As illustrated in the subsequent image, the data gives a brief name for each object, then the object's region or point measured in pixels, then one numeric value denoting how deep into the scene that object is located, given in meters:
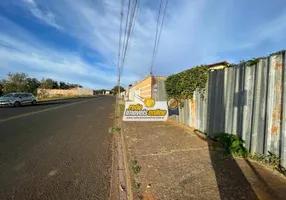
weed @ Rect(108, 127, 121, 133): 7.94
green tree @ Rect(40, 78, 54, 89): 78.88
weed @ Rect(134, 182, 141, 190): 3.01
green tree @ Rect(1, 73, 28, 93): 47.31
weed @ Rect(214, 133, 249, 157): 4.26
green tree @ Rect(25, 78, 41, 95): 52.93
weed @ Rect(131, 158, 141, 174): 3.60
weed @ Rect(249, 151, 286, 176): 3.47
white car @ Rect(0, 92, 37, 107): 19.12
